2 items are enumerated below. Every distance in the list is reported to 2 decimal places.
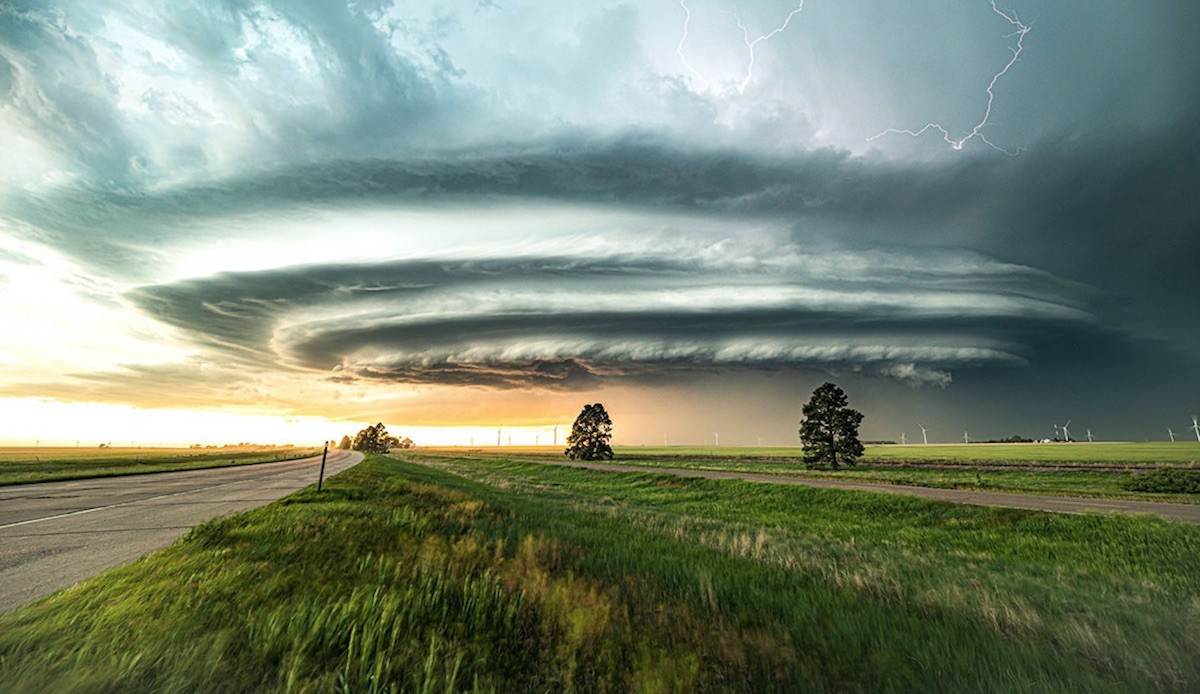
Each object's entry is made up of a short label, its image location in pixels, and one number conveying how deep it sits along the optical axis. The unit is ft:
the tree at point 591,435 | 321.11
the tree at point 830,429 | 194.90
